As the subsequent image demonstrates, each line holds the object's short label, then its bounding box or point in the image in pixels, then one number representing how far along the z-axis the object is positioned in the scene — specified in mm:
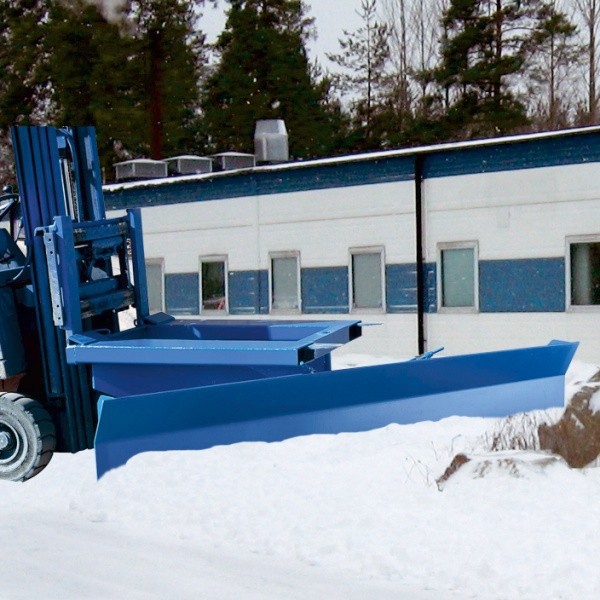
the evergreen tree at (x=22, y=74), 45125
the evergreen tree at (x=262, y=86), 42969
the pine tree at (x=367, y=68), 46094
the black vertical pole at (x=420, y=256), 17453
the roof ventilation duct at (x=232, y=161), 23500
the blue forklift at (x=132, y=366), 8430
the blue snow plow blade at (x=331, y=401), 8078
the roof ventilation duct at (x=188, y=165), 24438
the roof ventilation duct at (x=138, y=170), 23162
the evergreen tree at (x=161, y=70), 40594
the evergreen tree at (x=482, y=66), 39531
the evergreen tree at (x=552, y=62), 40219
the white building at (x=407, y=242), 16031
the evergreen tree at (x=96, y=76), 39656
